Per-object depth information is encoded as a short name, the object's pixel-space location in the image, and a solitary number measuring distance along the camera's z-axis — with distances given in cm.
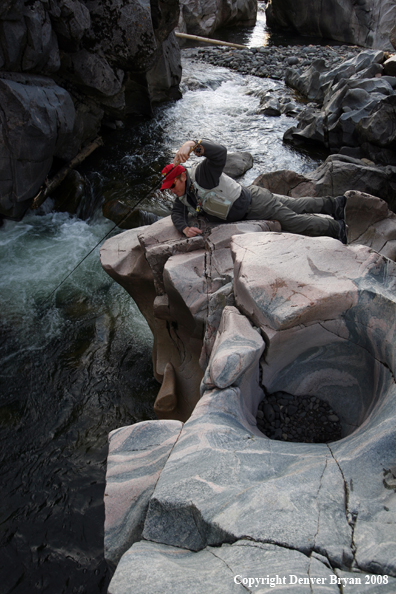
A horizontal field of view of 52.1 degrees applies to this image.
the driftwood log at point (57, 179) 809
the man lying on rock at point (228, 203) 417
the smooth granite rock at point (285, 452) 180
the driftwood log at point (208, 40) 1784
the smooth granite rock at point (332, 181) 679
